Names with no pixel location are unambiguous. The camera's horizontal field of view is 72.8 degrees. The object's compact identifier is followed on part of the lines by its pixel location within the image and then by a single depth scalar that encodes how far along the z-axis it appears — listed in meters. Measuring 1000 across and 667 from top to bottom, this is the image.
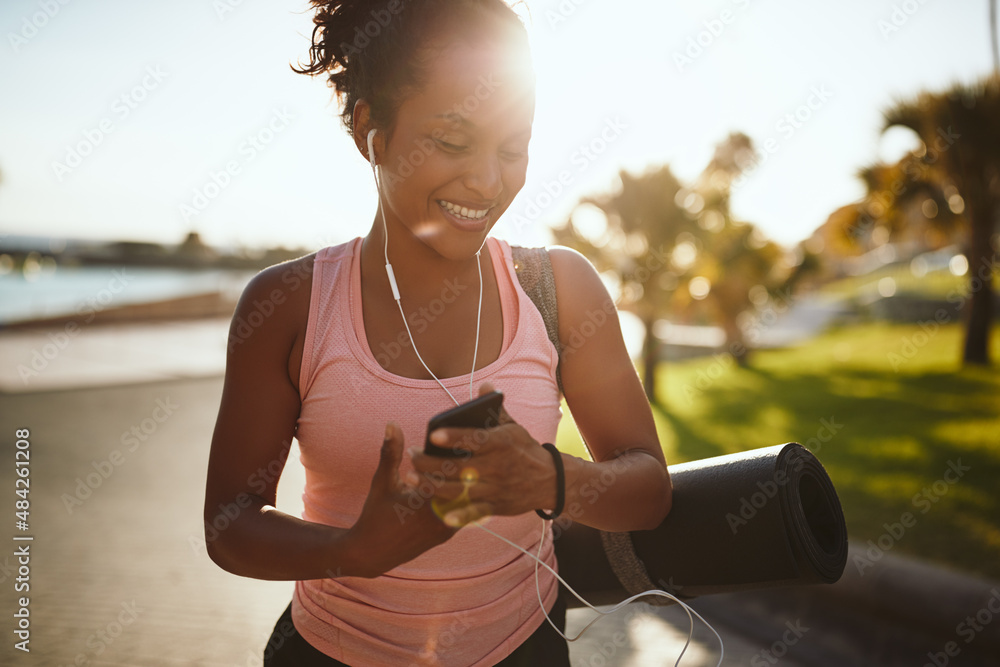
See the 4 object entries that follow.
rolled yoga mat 1.45
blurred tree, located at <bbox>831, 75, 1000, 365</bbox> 10.65
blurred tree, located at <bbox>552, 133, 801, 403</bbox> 11.54
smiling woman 1.34
